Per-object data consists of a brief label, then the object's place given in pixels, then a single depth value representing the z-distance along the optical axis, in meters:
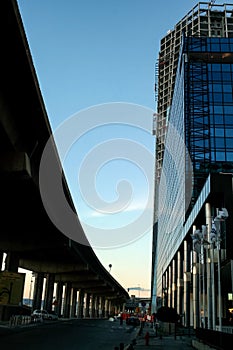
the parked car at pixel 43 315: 60.82
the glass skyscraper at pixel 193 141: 61.15
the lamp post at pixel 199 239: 28.67
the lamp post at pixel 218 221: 24.66
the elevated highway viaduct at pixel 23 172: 16.33
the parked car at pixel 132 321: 72.56
